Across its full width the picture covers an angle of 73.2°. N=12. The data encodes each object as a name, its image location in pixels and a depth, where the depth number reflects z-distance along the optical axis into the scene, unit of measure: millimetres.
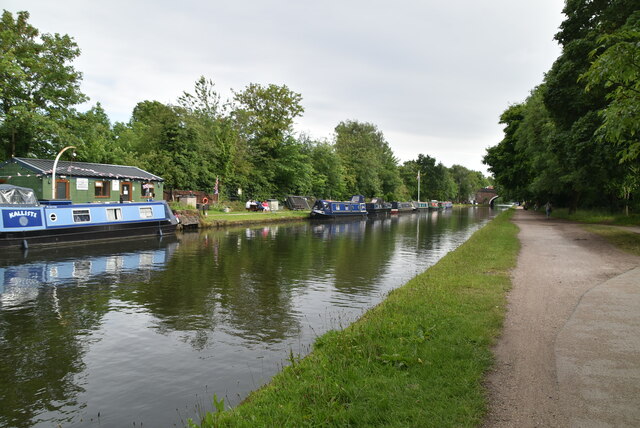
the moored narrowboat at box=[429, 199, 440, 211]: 93175
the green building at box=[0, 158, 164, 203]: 26969
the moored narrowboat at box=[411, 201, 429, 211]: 81962
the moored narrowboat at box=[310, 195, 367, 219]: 44553
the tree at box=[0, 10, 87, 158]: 29562
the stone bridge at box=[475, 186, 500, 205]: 166538
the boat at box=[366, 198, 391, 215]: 59162
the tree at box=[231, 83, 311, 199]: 48641
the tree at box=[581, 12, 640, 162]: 5184
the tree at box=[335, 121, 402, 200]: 70375
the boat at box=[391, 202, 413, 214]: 70588
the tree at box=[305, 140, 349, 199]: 59406
